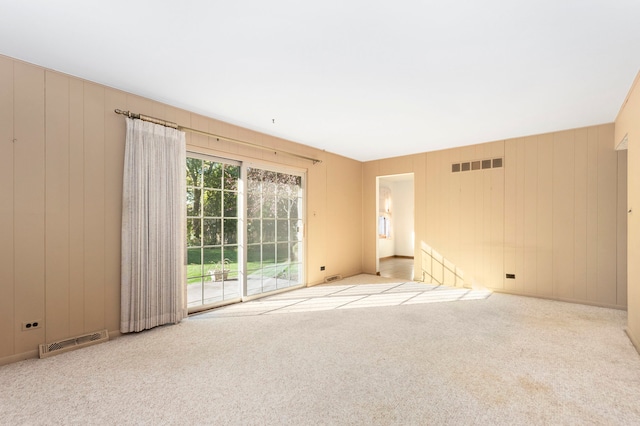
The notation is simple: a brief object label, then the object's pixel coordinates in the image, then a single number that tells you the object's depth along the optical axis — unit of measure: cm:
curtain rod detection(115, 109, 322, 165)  321
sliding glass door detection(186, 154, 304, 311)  393
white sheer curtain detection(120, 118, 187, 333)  316
